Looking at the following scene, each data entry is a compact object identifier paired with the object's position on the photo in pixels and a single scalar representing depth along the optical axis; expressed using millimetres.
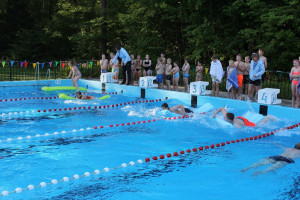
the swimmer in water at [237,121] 10289
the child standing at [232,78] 12930
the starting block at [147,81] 16516
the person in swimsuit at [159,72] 16031
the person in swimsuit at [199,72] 15137
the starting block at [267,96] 11805
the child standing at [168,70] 15557
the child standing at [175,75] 15273
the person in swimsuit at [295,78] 11070
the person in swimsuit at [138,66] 17953
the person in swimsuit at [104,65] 19000
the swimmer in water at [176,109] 11844
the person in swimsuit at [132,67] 17867
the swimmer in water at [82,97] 15023
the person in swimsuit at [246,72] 13384
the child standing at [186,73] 14968
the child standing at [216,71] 13602
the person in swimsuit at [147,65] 17297
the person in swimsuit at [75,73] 17500
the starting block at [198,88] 14156
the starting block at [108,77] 18953
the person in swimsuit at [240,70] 13336
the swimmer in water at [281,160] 7219
